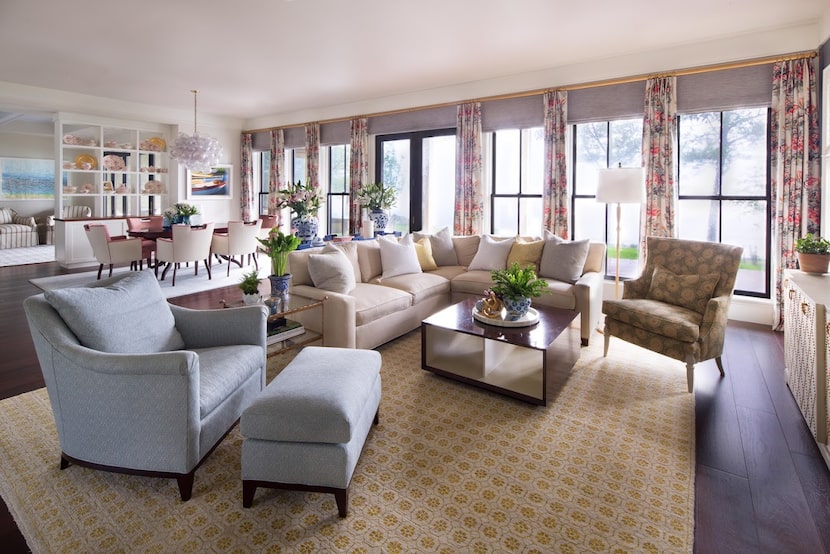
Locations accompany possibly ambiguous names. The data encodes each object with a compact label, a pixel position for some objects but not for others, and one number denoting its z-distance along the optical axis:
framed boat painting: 10.23
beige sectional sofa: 3.88
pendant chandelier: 7.90
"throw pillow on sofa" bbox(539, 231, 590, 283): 4.95
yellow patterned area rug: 1.94
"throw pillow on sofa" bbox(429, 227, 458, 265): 6.04
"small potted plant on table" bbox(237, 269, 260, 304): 3.33
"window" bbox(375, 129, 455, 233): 7.59
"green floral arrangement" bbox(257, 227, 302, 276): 3.50
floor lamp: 4.61
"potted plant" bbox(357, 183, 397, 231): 7.40
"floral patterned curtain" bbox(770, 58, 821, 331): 4.62
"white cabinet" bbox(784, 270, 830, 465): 2.53
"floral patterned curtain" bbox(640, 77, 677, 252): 5.35
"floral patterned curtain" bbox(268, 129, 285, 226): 9.77
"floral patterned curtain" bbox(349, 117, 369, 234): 8.26
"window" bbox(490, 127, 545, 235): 6.65
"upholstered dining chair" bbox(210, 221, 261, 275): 7.86
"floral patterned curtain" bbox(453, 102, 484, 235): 6.84
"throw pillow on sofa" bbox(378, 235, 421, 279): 5.15
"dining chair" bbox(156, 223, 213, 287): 7.05
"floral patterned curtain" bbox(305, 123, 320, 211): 9.00
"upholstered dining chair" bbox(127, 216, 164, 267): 7.56
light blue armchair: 2.06
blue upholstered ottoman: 2.03
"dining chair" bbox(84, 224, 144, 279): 6.97
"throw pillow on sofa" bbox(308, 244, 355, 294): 4.15
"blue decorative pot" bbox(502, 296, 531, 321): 3.64
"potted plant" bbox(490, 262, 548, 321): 3.61
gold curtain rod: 4.69
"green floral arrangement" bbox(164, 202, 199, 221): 7.73
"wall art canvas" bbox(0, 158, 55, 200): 11.91
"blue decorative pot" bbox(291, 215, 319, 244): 6.46
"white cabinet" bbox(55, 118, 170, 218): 9.03
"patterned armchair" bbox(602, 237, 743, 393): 3.40
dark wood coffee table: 3.24
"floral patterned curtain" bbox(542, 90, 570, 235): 6.07
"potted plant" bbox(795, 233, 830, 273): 3.59
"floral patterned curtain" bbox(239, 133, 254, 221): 10.52
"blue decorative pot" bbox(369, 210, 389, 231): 7.39
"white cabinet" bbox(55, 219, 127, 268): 8.22
